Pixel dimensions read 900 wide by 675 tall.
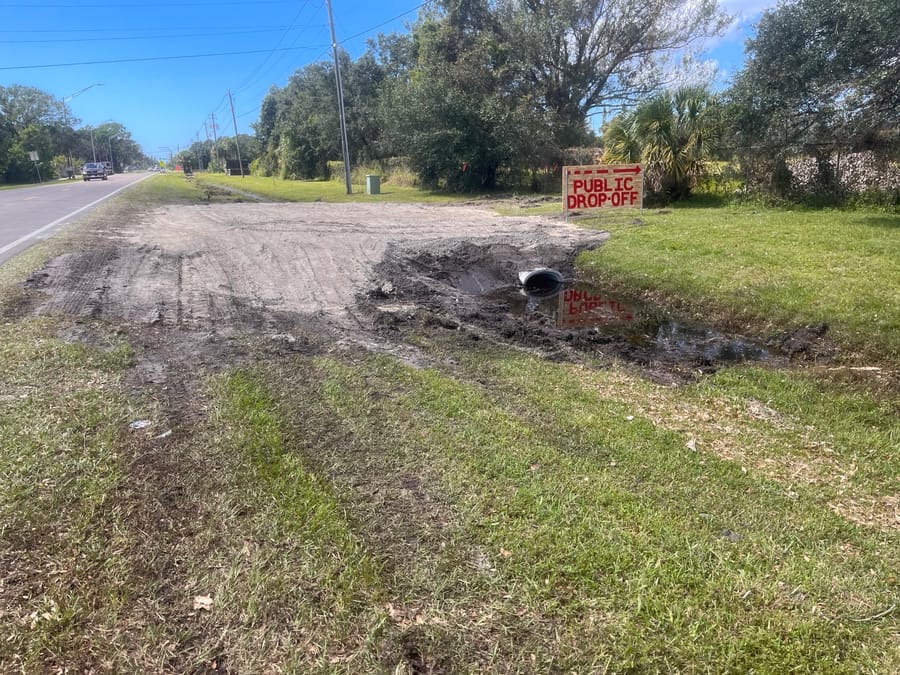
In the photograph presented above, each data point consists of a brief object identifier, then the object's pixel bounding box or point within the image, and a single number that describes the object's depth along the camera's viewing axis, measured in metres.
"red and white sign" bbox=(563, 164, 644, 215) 14.12
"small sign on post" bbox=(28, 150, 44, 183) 47.33
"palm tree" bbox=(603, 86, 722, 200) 15.34
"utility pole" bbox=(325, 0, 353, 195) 27.51
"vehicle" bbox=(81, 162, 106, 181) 51.19
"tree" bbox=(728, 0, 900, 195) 10.38
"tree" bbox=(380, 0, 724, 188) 24.30
